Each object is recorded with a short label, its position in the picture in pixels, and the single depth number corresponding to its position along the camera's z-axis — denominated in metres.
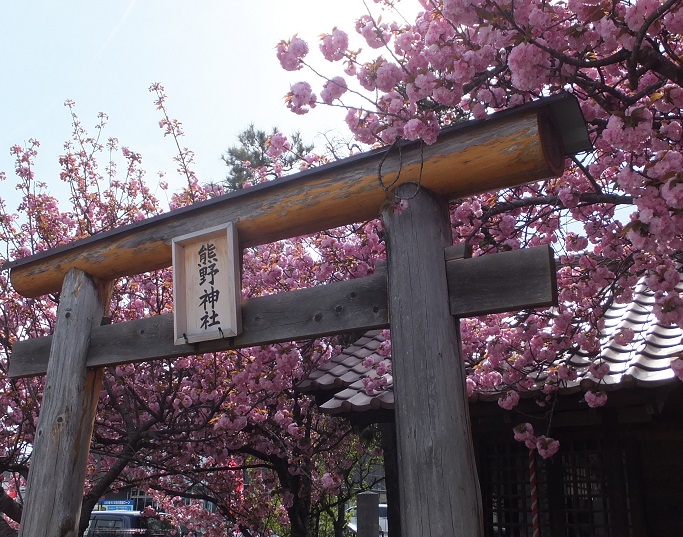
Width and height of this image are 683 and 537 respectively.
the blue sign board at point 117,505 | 22.98
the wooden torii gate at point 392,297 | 2.86
